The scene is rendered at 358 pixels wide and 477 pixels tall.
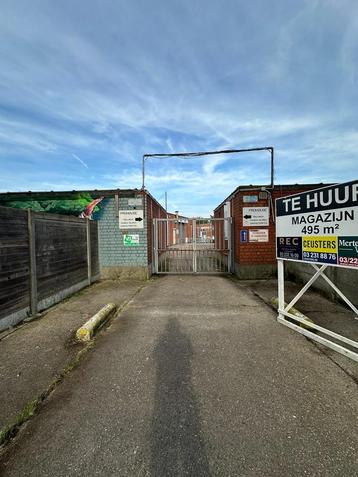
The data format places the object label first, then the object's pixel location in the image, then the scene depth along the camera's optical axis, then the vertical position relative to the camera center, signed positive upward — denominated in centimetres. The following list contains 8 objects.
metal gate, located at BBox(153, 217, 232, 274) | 954 -133
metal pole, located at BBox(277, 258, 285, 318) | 426 -110
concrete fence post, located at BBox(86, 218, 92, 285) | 776 -57
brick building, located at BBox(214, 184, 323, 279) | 818 +18
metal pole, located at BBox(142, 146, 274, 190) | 878 +331
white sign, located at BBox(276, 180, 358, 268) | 299 +8
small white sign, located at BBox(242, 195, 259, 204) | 820 +126
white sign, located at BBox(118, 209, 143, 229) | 838 +65
